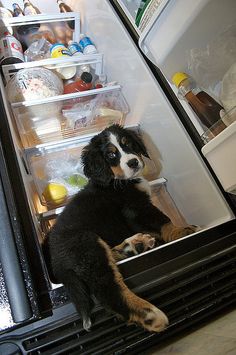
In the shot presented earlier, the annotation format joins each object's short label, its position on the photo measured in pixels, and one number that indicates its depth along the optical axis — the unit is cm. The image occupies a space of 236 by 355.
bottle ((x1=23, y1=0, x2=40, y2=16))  163
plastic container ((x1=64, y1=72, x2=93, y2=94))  158
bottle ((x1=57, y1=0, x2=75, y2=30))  175
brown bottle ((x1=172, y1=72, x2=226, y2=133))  89
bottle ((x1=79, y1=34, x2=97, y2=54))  166
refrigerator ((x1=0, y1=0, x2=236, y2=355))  73
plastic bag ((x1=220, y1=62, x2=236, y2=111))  85
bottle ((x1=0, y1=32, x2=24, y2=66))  152
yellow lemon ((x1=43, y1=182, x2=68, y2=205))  135
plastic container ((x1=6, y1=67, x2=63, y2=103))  142
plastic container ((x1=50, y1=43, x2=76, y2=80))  160
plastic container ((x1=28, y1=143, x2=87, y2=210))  136
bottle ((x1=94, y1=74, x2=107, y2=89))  171
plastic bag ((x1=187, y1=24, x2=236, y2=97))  89
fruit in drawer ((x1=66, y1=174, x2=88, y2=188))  145
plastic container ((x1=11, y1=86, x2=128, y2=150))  143
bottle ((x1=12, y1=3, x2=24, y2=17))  166
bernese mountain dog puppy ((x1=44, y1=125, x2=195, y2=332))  79
